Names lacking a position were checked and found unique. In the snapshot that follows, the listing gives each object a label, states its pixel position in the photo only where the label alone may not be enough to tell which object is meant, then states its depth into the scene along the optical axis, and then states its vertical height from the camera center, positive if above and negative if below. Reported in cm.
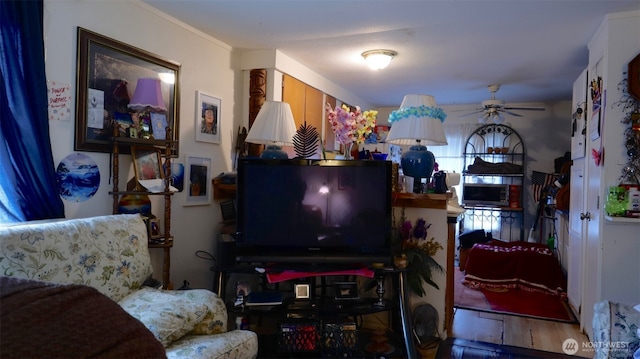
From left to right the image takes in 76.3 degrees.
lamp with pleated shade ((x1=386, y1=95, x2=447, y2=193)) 260 +33
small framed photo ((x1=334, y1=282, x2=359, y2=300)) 245 -66
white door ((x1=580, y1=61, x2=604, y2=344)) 262 -26
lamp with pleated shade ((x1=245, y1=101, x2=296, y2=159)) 284 +36
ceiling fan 470 +93
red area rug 344 -108
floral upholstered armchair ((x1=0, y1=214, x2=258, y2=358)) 157 -42
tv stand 233 -72
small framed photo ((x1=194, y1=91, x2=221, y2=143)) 297 +44
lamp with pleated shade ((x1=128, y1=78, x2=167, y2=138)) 232 +44
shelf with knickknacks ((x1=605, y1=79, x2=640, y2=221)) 241 +9
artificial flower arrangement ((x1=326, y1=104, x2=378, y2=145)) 275 +38
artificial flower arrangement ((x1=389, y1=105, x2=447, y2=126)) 261 +46
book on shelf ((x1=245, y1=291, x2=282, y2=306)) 235 -70
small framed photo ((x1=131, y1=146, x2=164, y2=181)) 231 +8
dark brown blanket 71 -28
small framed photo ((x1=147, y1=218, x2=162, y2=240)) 238 -31
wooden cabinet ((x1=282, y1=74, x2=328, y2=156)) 367 +76
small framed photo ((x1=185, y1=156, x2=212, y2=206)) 291 -3
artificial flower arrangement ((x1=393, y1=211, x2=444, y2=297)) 269 -47
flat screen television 246 -16
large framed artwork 214 +51
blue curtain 179 +25
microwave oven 560 -14
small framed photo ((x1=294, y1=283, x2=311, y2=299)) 242 -67
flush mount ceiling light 337 +104
